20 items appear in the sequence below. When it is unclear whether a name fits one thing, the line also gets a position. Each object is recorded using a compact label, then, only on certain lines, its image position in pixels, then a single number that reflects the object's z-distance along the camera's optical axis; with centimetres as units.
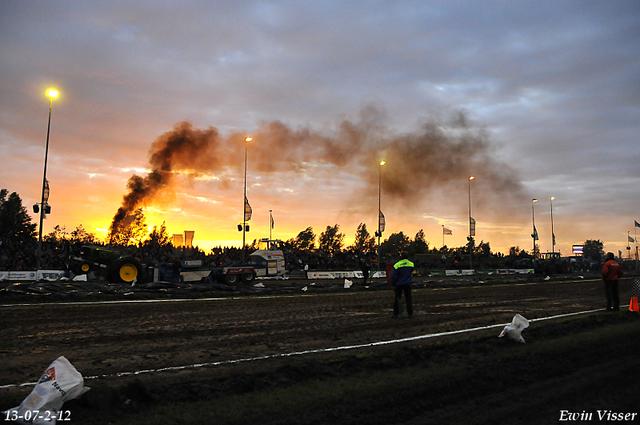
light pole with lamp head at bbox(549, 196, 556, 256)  7357
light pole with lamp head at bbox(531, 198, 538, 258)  6726
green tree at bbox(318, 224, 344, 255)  11331
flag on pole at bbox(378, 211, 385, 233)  4550
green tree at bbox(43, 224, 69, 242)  7051
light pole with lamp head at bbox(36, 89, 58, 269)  2895
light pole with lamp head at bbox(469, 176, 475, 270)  5266
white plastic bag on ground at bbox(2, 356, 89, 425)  371
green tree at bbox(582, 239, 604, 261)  17855
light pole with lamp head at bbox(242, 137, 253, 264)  3789
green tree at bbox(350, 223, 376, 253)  12175
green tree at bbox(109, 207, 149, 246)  3647
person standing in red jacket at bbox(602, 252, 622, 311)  1198
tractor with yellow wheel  2334
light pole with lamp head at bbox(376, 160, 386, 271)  4525
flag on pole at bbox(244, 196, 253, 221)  3909
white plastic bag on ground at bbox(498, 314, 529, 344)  751
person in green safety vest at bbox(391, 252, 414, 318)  1068
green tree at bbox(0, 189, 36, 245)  6883
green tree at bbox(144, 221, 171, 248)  6791
